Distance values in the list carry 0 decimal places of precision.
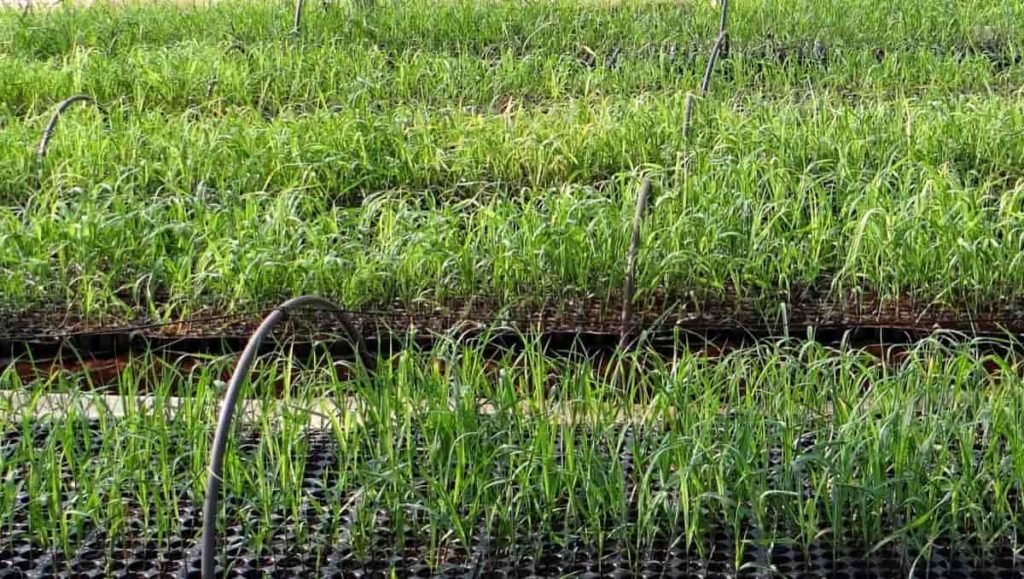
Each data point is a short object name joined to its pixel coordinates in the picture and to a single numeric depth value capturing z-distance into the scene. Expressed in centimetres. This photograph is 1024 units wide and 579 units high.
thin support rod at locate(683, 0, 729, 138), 450
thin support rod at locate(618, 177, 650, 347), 311
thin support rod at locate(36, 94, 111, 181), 436
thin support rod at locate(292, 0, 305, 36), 638
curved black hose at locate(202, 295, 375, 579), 195
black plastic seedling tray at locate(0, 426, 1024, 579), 229
